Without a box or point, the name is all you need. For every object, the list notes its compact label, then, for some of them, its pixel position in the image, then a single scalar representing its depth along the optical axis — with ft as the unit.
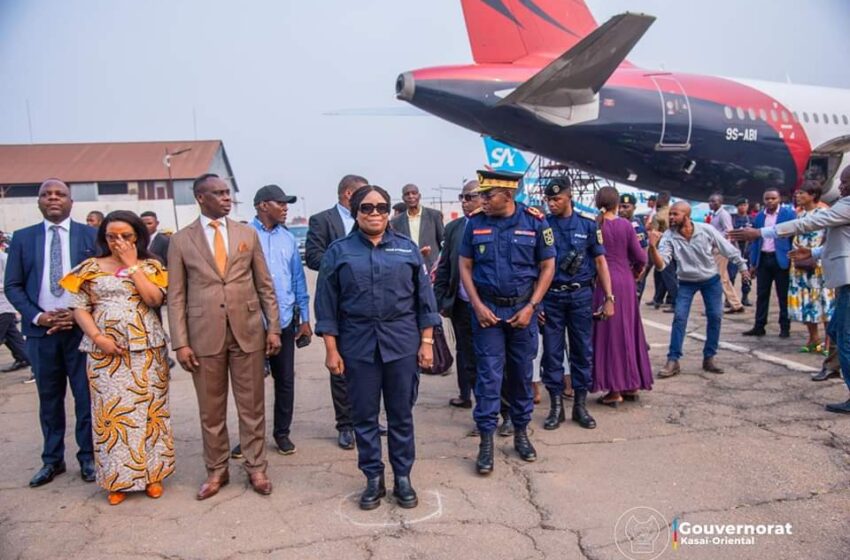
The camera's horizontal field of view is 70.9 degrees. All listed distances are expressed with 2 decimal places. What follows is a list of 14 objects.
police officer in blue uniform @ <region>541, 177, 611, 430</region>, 14.53
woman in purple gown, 15.88
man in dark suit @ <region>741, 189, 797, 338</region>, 23.52
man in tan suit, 11.09
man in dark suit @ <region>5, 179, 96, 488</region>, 12.28
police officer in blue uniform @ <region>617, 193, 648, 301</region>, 26.19
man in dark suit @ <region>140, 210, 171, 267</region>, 24.58
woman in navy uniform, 10.59
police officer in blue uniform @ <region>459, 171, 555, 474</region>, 12.32
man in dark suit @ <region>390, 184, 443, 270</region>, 18.03
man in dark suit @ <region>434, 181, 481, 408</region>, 15.14
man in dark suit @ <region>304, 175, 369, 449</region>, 14.20
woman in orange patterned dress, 11.16
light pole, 129.12
